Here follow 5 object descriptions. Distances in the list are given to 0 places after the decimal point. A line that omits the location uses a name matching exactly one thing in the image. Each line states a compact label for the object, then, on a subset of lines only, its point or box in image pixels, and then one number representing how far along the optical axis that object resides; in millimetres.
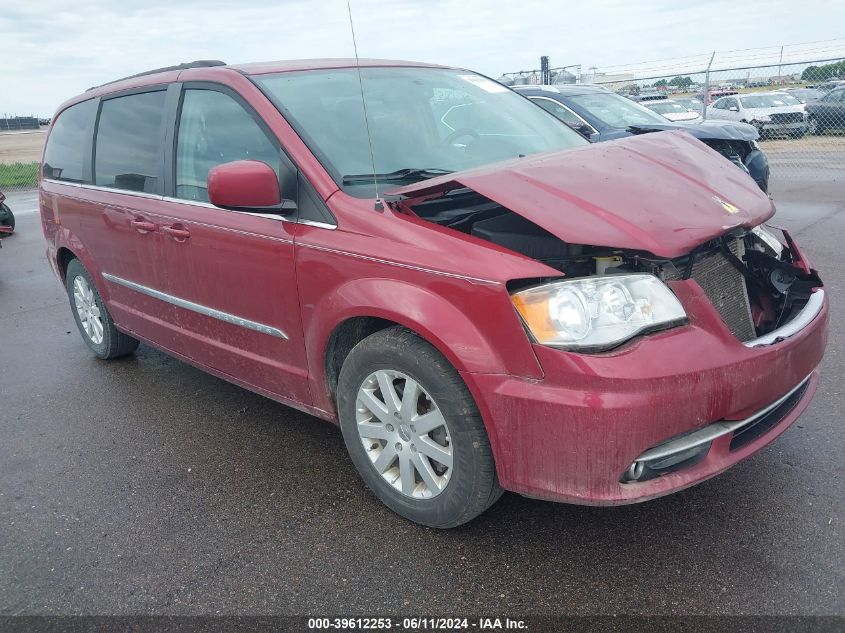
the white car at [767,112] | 19391
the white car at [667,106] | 18428
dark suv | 7711
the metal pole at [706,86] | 15555
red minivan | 2355
